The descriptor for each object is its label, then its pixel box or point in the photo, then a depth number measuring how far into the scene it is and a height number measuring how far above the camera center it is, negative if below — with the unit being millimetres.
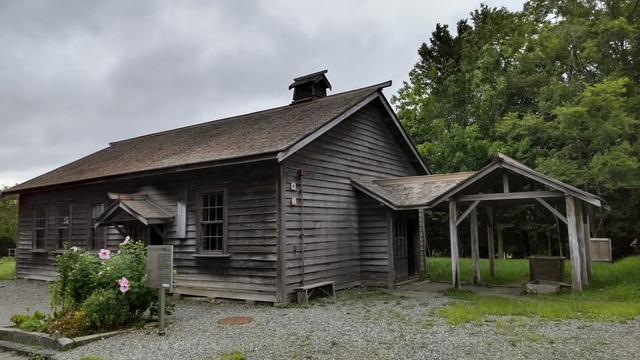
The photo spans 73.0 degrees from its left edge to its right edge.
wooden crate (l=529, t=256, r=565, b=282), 11398 -1207
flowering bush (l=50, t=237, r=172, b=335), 7367 -1010
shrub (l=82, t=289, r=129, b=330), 7270 -1310
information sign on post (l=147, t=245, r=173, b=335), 7223 -675
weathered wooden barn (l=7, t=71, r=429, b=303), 10281 +772
